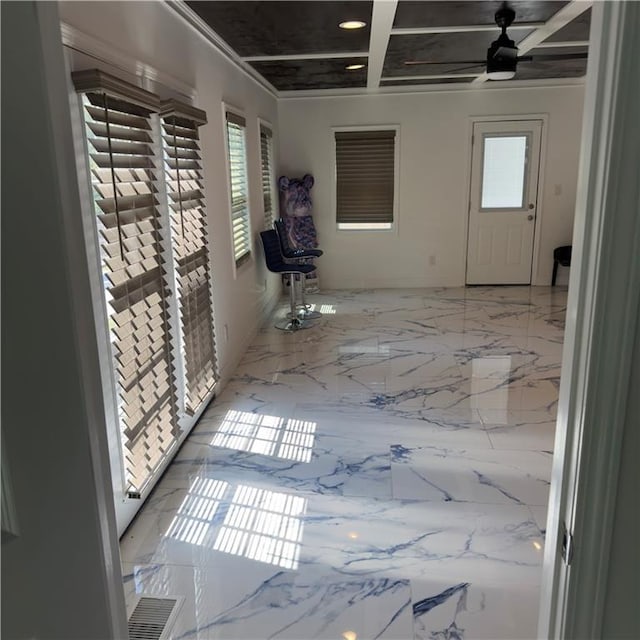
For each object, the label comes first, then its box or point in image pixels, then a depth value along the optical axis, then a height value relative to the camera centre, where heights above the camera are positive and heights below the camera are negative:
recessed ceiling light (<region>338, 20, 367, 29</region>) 3.49 +0.98
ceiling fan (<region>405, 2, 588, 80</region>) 3.55 +0.86
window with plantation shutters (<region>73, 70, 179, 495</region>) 2.08 -0.29
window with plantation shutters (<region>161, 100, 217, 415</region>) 2.86 -0.31
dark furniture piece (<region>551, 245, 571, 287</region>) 6.61 -0.86
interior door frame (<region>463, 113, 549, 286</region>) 6.46 +0.12
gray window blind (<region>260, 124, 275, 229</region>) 5.69 +0.15
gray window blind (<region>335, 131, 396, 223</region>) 6.70 +0.10
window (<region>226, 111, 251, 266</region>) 4.41 -0.02
